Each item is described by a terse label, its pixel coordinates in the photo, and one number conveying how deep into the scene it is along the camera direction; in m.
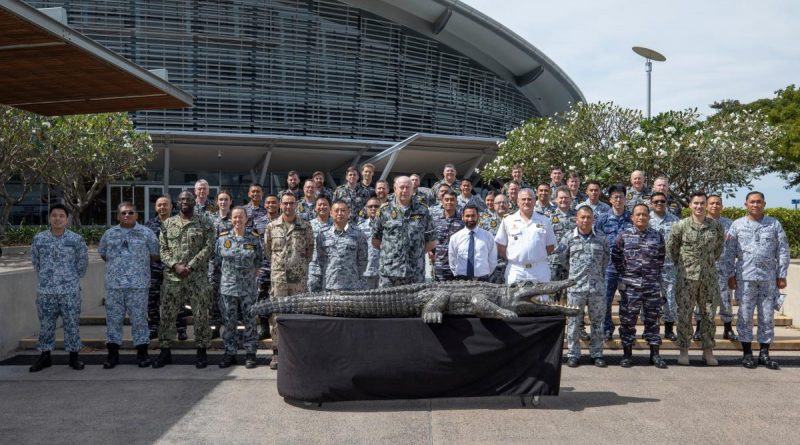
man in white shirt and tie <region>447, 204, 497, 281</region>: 6.12
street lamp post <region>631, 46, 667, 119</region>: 19.27
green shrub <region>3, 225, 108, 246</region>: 18.55
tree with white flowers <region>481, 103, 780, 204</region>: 14.80
